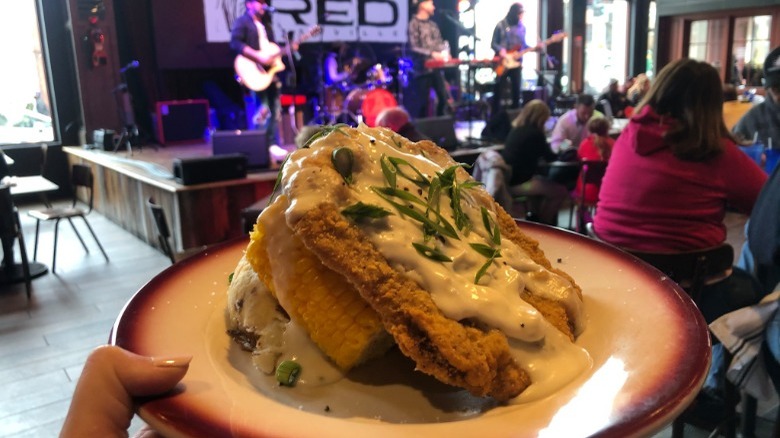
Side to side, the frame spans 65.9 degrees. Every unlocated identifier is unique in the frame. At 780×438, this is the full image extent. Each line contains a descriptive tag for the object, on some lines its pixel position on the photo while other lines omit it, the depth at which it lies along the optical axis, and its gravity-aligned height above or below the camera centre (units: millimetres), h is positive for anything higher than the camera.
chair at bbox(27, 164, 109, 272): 5156 -952
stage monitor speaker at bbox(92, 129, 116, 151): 7392 -485
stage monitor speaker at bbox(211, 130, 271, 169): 5891 -487
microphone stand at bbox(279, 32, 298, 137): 8258 +225
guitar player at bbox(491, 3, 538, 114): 10125 +703
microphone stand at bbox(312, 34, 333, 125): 9229 -202
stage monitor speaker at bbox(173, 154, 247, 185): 5023 -615
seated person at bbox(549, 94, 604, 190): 6359 -462
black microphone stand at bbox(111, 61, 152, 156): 7477 -197
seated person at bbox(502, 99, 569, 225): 4848 -605
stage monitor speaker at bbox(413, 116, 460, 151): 7223 -510
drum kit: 8844 -61
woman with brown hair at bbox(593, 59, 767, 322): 2283 -369
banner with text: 8602 +1086
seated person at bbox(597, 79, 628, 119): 9590 -287
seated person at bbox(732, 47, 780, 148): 4117 -321
